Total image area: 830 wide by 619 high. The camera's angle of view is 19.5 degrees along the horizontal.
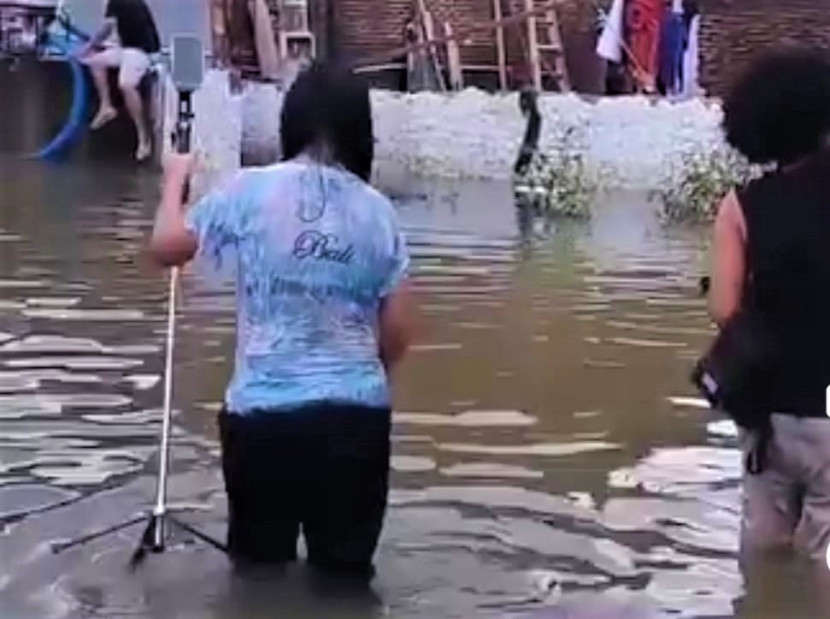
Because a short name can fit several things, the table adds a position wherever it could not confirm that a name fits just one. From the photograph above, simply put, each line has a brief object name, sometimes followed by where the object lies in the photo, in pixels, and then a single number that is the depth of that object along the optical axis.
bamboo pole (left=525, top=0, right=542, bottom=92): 21.75
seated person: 20.98
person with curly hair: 5.96
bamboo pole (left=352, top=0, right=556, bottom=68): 21.39
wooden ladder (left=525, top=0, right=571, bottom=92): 21.88
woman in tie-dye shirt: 5.84
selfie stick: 6.55
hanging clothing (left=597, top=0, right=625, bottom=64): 21.36
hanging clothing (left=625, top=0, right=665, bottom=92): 21.23
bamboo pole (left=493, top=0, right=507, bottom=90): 22.30
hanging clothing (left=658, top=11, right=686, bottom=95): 21.09
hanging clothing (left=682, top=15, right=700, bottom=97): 20.72
